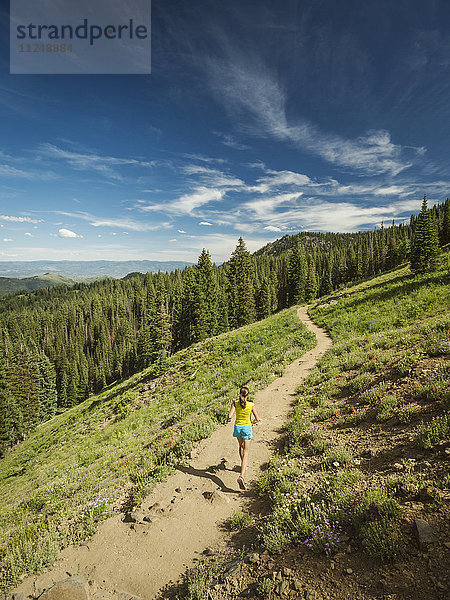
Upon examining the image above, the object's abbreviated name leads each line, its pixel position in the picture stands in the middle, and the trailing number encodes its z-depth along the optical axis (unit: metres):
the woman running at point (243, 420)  8.00
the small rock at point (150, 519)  6.92
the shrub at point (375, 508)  4.38
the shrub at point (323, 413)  9.34
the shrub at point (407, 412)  7.01
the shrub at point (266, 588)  4.09
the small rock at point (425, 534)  3.64
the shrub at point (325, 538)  4.41
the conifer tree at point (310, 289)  67.00
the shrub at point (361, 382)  10.20
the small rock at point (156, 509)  7.27
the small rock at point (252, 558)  4.81
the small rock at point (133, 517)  7.05
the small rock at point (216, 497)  7.24
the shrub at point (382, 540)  3.80
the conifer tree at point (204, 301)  49.09
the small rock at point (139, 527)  6.72
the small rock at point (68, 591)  5.08
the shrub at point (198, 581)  4.64
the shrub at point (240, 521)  6.18
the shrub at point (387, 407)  7.60
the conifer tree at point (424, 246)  34.59
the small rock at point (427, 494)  4.34
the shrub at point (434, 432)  5.65
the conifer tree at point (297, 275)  67.75
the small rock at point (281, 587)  4.00
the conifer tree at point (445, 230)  68.69
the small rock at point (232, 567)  4.74
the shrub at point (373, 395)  8.88
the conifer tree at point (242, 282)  55.66
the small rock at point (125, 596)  5.06
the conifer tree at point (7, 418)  50.20
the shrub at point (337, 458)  6.57
